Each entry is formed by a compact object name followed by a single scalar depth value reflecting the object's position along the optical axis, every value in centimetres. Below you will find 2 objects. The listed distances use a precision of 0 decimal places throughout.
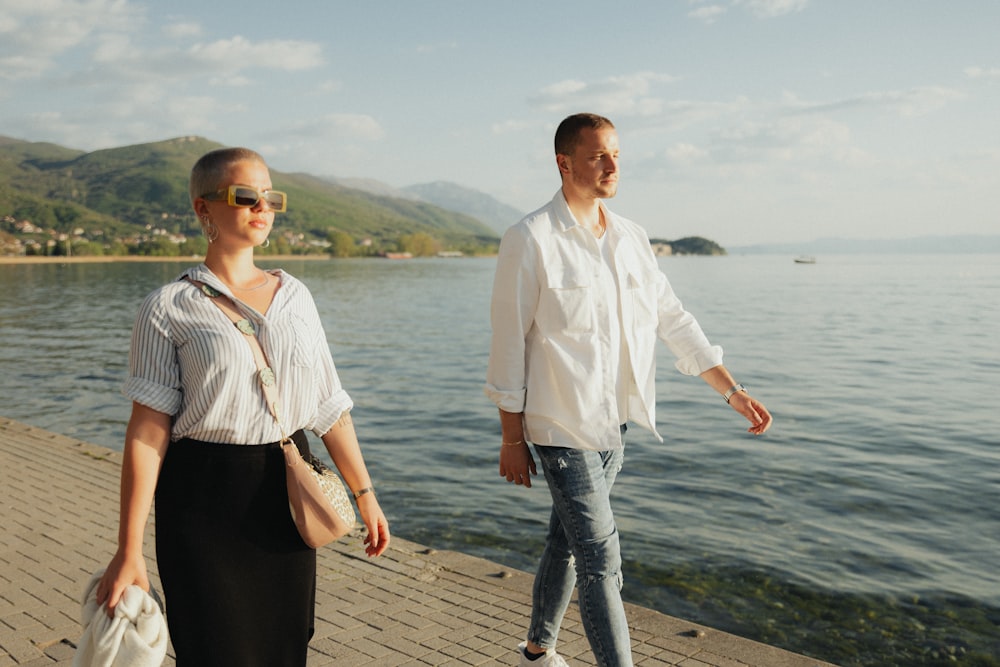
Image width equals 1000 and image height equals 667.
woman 241
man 331
